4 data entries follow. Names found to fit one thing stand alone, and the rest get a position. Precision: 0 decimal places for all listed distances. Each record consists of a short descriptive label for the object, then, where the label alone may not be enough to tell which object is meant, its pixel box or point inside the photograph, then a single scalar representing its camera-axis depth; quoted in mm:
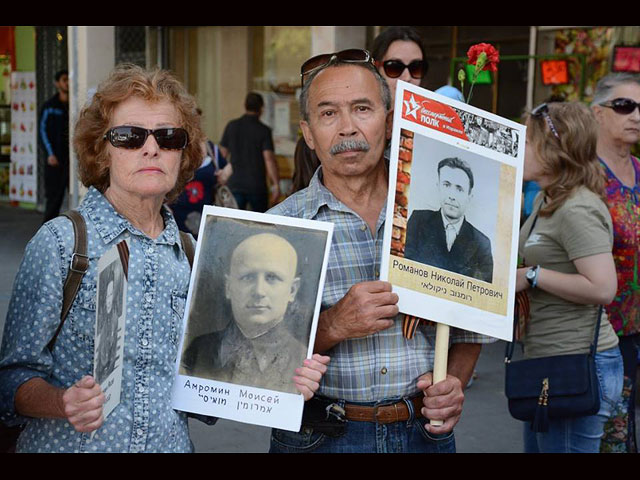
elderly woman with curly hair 2168
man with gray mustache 2500
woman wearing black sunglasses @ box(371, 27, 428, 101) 4234
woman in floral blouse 3939
